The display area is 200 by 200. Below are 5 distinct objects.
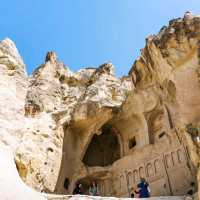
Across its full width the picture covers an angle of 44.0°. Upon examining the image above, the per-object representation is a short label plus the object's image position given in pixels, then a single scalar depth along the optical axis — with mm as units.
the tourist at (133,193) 11801
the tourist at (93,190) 12141
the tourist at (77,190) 12579
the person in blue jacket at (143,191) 9440
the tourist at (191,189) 9684
